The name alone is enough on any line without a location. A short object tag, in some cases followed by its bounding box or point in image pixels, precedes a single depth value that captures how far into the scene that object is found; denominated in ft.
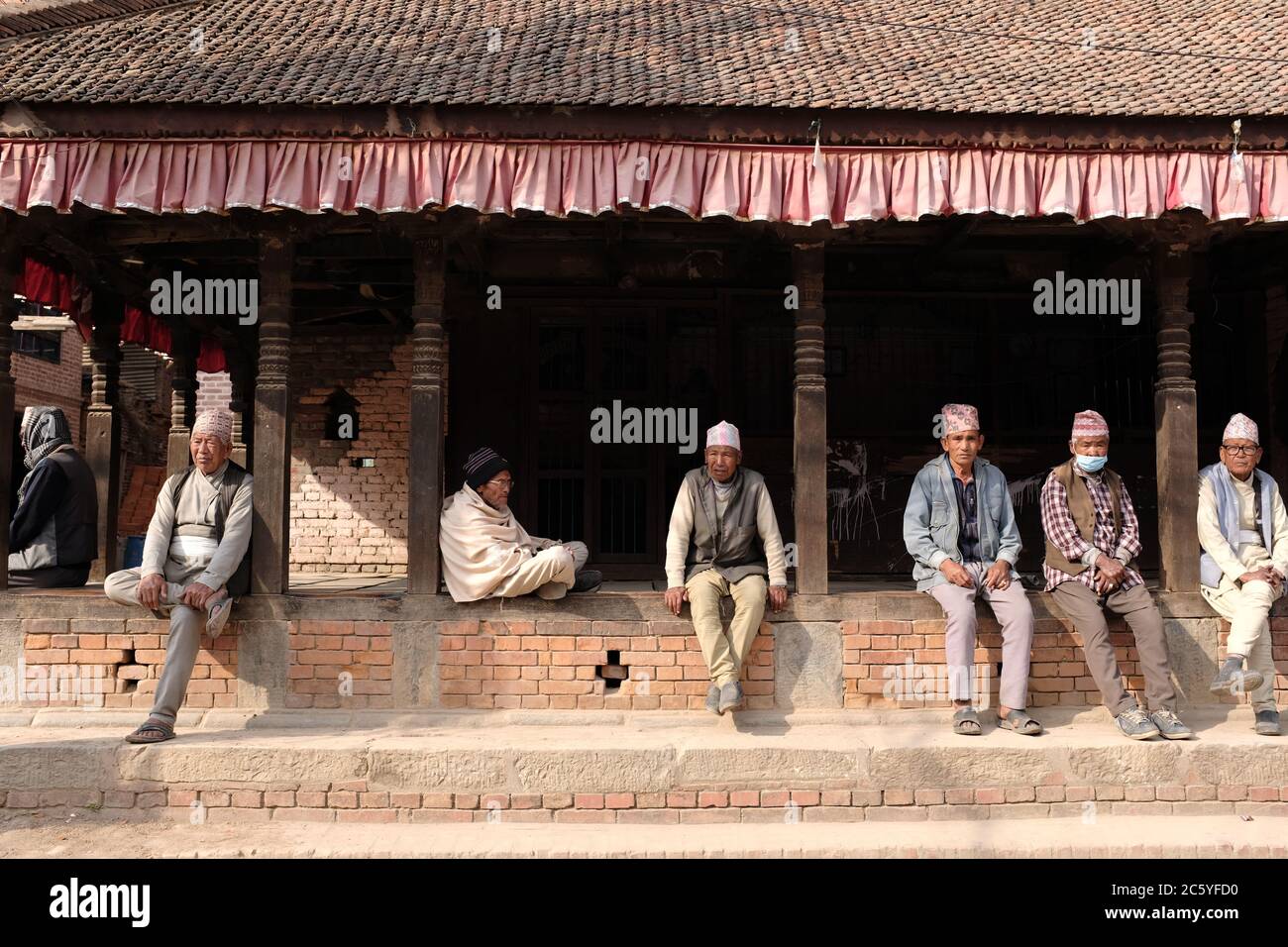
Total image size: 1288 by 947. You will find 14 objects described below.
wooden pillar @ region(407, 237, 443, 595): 20.21
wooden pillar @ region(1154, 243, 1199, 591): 20.58
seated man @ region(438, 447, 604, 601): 19.31
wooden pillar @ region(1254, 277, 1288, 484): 29.58
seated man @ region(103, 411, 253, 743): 18.17
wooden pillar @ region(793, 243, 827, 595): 20.45
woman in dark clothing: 21.50
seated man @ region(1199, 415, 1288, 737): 18.90
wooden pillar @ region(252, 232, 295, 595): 19.93
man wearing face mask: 18.13
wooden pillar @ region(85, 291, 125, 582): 30.35
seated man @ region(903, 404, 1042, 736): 18.28
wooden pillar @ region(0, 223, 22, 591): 20.47
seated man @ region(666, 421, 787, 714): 18.75
